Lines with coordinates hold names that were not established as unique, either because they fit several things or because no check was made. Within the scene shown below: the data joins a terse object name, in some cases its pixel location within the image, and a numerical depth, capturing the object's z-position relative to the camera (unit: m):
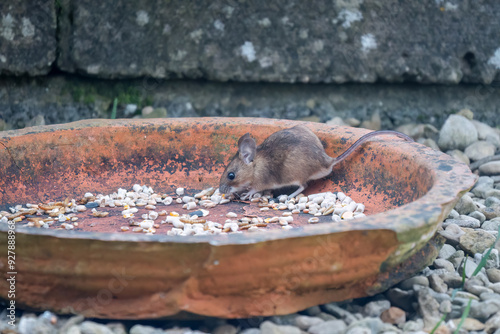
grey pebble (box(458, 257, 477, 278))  5.35
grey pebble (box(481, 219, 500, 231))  6.46
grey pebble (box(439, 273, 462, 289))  5.02
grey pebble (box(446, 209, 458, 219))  6.84
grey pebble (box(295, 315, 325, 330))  4.17
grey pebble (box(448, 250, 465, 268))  5.64
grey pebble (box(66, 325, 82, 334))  3.84
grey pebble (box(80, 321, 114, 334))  3.87
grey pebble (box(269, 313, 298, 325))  4.22
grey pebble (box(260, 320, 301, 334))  3.94
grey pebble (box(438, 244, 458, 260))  5.72
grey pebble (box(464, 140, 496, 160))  8.97
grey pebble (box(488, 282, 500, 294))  5.02
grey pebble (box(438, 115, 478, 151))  9.27
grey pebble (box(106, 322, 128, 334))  4.04
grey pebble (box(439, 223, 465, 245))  5.98
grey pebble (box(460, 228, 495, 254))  5.89
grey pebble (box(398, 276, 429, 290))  4.81
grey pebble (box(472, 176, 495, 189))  8.05
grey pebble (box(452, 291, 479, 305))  4.62
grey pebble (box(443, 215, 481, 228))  6.52
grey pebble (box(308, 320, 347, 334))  4.04
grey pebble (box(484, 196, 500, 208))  7.30
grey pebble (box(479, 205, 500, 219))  6.93
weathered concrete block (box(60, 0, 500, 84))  8.82
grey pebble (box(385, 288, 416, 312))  4.58
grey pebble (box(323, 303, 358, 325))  4.27
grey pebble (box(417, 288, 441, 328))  4.28
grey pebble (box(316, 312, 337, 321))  4.33
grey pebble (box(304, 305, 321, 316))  4.41
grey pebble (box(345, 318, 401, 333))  4.08
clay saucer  3.78
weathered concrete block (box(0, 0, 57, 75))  8.29
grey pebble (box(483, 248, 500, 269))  5.59
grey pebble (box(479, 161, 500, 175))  8.36
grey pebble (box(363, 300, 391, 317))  4.41
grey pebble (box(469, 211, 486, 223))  6.76
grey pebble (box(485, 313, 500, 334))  4.26
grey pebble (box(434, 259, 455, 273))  5.41
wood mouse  6.61
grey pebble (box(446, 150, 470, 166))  8.98
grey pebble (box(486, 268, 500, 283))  5.33
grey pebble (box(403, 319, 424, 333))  4.18
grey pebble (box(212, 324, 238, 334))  4.17
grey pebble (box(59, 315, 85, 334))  3.94
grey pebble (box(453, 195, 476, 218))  6.96
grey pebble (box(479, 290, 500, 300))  4.71
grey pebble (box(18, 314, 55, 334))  3.88
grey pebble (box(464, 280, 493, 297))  4.86
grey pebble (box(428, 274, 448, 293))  4.84
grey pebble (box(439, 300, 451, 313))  4.44
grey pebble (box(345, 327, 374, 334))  3.94
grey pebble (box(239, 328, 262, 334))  4.06
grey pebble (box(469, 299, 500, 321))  4.43
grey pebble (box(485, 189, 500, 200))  7.59
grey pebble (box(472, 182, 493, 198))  7.79
